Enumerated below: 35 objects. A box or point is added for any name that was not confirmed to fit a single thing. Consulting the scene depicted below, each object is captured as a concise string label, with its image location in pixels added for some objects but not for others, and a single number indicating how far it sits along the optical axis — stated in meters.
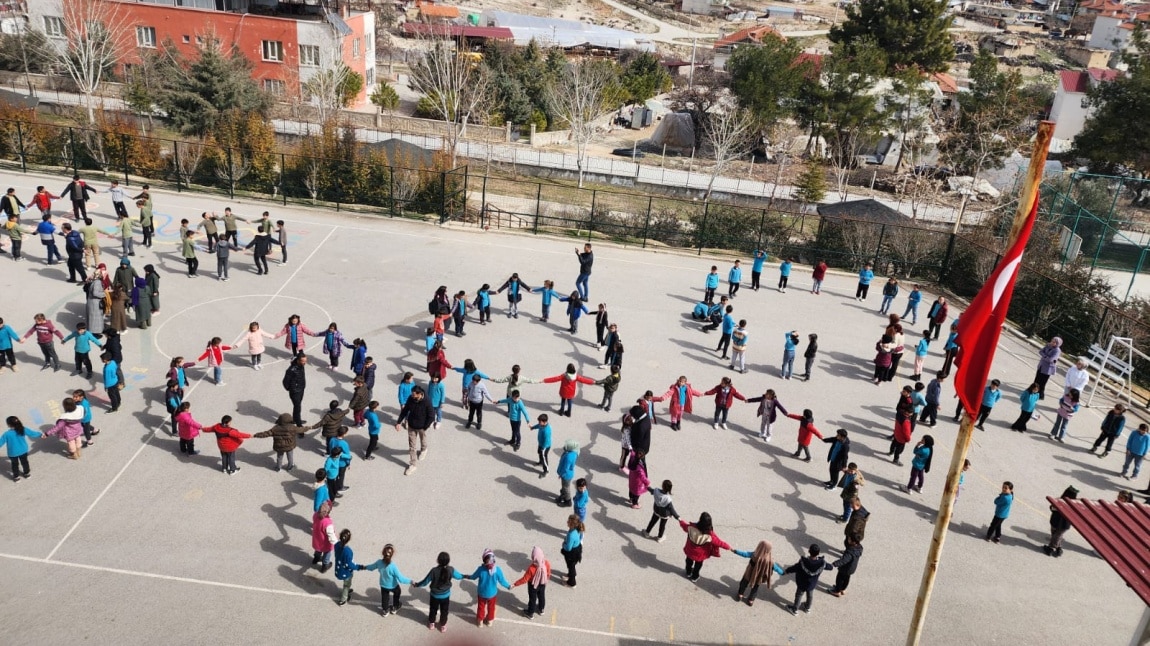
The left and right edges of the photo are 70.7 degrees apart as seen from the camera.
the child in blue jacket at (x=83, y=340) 16.06
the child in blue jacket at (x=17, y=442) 12.96
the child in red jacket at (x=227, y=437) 13.61
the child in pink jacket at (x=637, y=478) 14.02
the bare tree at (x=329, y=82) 48.58
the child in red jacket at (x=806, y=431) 15.81
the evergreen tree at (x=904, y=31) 60.75
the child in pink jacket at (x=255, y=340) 17.08
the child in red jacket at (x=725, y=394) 16.61
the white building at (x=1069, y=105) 67.38
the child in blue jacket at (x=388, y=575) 11.00
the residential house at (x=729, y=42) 82.01
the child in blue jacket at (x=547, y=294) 20.81
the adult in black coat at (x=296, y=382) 15.03
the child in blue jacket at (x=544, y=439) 14.29
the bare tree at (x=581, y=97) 54.72
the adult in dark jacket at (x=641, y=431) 14.62
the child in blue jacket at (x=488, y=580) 11.00
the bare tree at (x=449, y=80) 49.94
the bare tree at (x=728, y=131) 51.53
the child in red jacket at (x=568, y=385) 16.44
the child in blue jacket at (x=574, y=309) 20.27
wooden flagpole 7.50
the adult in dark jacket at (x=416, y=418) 14.32
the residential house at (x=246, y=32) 54.03
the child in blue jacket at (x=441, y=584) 10.93
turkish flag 7.89
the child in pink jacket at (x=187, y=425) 14.05
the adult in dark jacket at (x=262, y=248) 21.98
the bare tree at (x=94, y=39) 46.09
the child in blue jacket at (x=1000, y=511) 13.80
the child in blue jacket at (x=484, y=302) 20.38
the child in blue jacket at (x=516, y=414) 15.27
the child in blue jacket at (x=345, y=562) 11.22
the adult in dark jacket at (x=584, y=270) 21.77
